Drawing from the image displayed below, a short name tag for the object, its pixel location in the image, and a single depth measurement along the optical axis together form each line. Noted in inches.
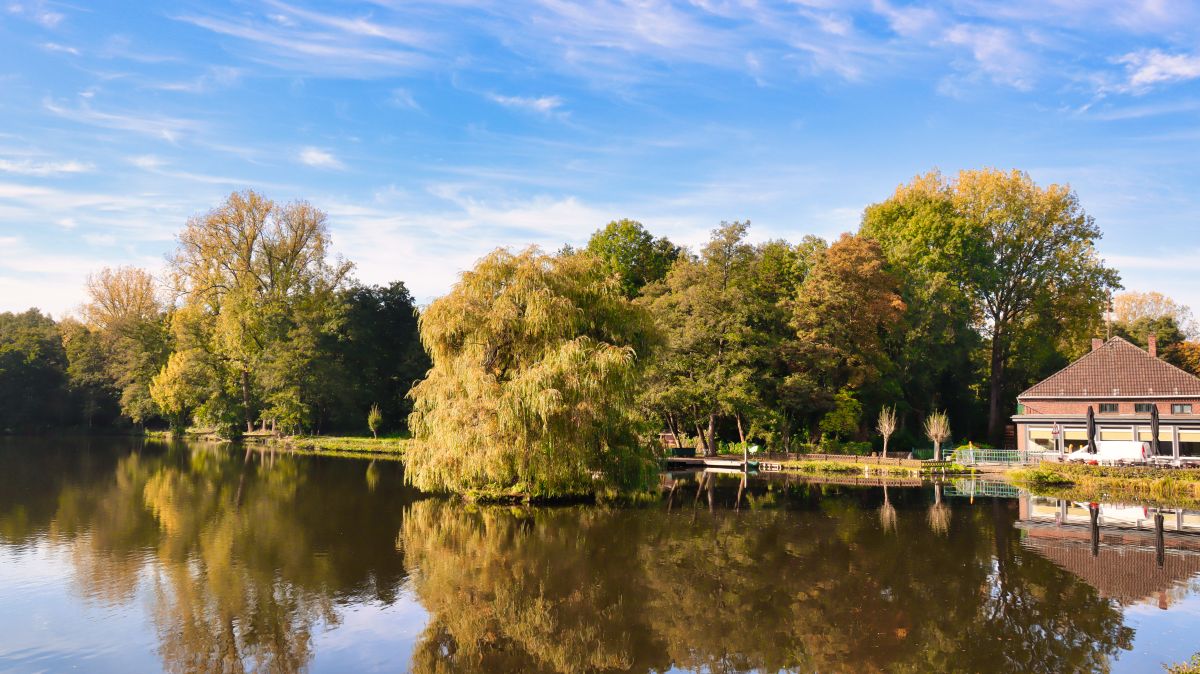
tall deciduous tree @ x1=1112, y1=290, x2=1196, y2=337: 2915.8
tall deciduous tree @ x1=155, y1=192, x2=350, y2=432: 2284.7
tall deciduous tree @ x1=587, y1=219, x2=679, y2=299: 2271.2
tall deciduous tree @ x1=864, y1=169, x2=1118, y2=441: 1941.4
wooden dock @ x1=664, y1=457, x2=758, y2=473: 1654.8
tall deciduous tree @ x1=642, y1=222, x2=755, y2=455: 1656.0
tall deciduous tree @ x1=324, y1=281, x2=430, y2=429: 2415.1
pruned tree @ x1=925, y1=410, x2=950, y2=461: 1552.7
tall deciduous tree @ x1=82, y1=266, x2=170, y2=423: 2613.2
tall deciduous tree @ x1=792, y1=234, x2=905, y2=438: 1723.7
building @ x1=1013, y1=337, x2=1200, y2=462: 1464.1
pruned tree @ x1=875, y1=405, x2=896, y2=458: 1608.0
